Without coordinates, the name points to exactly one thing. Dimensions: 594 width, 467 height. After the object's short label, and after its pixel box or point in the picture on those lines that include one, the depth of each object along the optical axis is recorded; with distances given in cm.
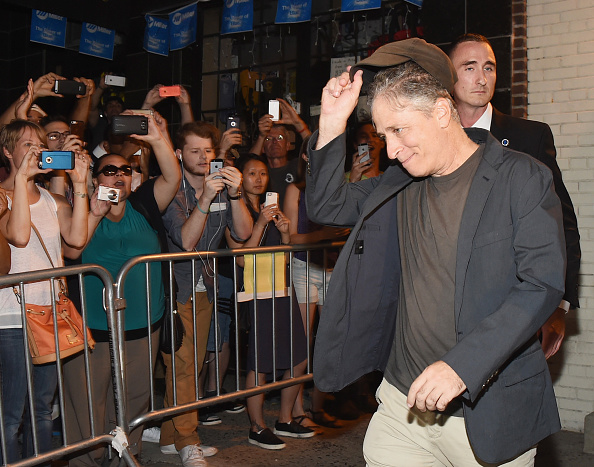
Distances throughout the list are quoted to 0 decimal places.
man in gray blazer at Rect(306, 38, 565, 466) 227
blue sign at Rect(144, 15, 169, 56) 952
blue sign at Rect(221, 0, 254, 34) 848
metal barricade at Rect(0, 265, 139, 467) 388
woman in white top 407
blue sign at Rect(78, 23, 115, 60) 957
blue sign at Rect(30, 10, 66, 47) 942
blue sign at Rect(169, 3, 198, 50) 923
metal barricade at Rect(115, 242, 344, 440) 446
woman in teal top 457
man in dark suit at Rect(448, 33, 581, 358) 377
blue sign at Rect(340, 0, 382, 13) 705
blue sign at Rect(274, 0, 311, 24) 781
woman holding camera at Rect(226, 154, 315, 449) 541
